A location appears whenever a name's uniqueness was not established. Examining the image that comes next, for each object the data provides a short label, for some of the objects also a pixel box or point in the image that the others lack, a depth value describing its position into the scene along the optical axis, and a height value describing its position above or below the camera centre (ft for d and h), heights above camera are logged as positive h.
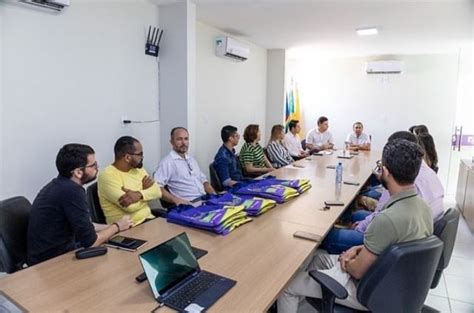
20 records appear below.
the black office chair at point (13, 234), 5.88 -2.23
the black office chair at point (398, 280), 4.53 -2.28
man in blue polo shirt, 12.12 -1.85
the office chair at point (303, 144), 21.40 -2.11
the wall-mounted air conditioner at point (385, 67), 22.00 +2.83
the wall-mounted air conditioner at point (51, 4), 7.79 +2.36
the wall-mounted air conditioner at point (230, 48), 15.43 +2.77
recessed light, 14.74 +3.47
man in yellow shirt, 7.53 -1.80
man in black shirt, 5.57 -1.78
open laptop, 4.10 -2.20
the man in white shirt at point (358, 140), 19.94 -1.72
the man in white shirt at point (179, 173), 9.87 -1.88
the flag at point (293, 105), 24.57 +0.33
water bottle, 10.35 -1.93
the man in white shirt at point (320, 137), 21.04 -1.67
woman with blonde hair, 16.61 -1.99
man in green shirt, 4.94 -1.66
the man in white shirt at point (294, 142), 19.21 -1.81
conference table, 4.08 -2.26
